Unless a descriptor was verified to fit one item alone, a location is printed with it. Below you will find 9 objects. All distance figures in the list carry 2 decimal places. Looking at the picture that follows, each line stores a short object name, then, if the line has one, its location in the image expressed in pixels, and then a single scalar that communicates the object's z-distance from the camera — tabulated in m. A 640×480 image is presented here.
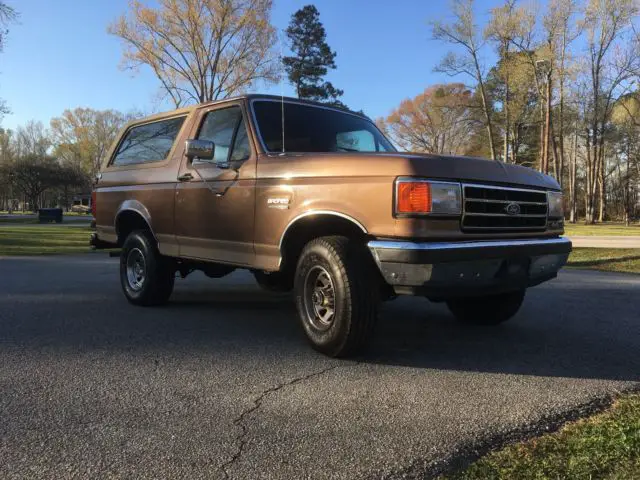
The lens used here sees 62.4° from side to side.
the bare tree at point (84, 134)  76.50
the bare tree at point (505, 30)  30.53
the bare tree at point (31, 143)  81.23
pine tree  36.25
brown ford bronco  3.61
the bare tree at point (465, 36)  31.94
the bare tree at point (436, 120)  39.31
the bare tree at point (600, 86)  35.28
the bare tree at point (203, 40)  29.25
